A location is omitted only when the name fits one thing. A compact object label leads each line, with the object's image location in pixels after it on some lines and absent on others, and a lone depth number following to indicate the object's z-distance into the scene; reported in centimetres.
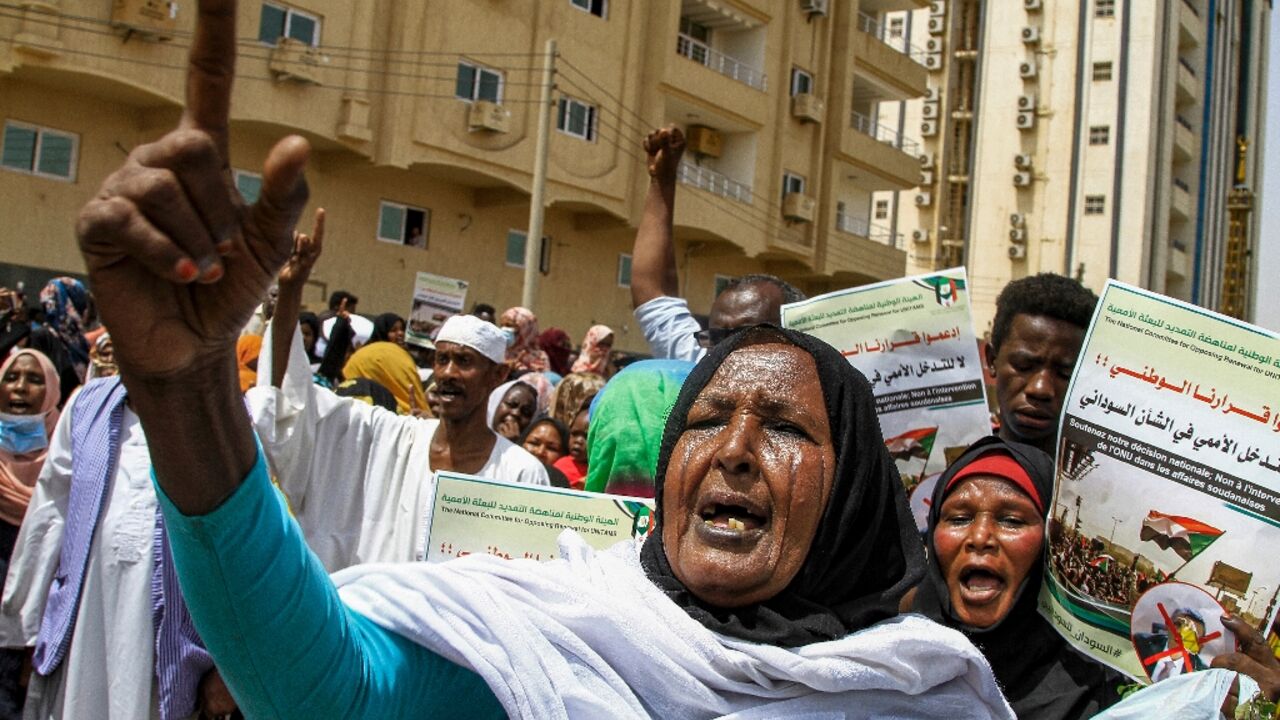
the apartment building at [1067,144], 4100
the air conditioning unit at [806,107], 2747
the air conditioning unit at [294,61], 1761
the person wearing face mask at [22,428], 507
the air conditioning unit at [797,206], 2742
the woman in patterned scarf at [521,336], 948
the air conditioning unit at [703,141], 2591
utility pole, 1691
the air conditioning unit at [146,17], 1588
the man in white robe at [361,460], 414
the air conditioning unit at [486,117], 2020
